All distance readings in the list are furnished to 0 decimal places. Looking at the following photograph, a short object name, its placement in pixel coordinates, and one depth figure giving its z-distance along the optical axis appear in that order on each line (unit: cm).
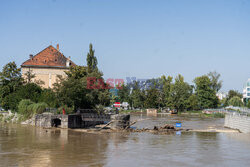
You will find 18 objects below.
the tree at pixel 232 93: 15256
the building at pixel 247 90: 12412
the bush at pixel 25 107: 4672
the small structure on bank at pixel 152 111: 9981
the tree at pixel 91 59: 7418
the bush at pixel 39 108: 4566
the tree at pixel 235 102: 10132
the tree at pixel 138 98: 11424
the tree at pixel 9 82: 5462
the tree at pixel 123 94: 12462
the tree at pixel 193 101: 9943
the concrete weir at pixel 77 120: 3988
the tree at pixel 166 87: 10862
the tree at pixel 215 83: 11300
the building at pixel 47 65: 7556
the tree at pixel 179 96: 10212
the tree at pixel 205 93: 10050
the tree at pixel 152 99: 10819
